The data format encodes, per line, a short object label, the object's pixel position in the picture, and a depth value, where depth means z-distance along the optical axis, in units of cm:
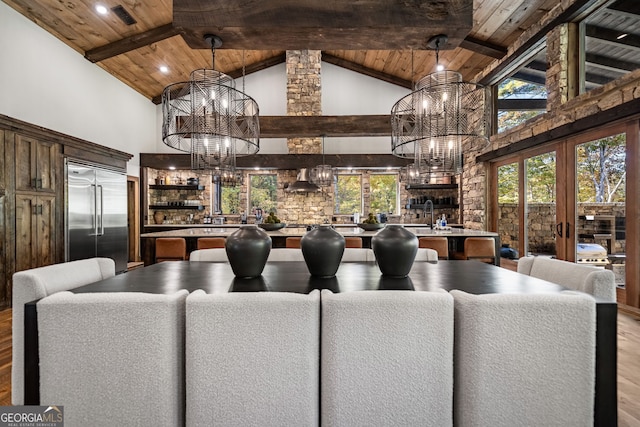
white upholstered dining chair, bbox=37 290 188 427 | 108
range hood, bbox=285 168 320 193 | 721
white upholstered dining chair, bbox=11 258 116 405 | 131
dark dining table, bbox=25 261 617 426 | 112
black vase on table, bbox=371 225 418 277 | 179
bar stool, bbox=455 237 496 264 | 407
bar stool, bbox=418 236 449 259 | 406
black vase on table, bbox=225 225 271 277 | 177
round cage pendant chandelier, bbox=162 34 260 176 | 247
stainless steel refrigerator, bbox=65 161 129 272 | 464
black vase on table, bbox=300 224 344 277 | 180
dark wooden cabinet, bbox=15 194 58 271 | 388
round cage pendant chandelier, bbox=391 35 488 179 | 254
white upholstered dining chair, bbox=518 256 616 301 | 140
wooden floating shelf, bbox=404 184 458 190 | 781
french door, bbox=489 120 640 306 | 345
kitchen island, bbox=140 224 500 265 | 432
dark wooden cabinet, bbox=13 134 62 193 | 388
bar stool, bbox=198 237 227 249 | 399
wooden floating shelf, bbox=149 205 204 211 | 761
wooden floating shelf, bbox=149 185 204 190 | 764
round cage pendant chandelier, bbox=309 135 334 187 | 608
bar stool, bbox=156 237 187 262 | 411
